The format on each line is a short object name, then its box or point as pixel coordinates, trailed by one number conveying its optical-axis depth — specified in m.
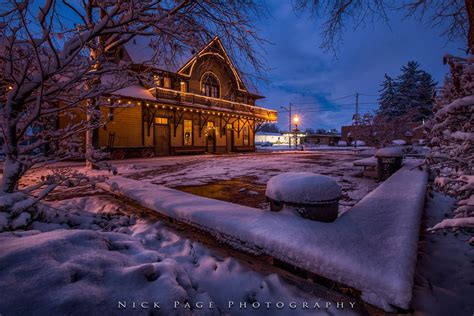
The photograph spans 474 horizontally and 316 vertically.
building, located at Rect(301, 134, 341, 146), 56.59
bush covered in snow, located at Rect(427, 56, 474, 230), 1.75
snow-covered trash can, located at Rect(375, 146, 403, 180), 6.65
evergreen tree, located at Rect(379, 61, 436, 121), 37.81
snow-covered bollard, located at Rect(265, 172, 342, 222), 2.59
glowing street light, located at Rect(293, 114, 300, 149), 30.79
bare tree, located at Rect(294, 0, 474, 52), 5.43
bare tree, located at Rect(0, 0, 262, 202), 2.36
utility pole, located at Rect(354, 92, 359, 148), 14.11
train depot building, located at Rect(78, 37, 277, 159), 15.54
